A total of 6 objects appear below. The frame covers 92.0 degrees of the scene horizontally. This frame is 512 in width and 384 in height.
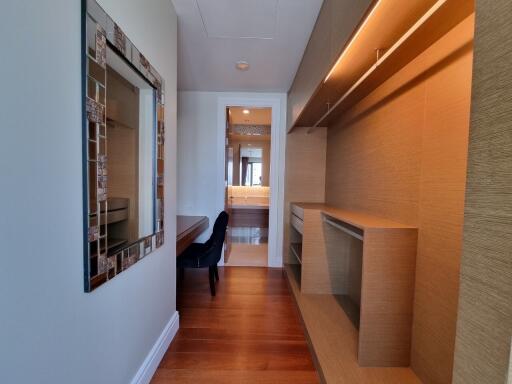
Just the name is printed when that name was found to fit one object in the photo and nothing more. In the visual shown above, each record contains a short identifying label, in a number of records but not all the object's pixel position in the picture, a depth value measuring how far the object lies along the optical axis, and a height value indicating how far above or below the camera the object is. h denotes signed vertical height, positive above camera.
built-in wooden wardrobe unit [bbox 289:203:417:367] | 1.38 -0.61
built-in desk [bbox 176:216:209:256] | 2.20 -0.53
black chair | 2.44 -0.79
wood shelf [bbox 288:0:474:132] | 1.04 +0.75
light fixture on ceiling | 2.51 +1.19
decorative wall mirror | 0.90 +0.12
